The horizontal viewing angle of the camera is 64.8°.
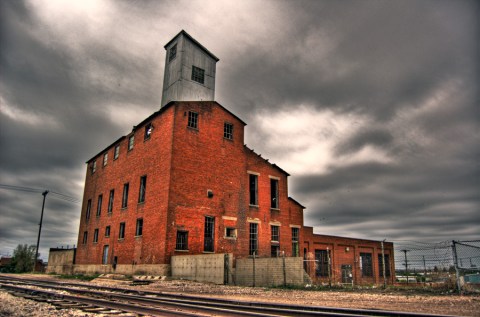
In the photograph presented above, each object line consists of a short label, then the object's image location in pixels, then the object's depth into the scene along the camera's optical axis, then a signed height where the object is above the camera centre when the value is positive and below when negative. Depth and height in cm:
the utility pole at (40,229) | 4866 +328
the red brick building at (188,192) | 2488 +473
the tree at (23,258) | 5812 -48
